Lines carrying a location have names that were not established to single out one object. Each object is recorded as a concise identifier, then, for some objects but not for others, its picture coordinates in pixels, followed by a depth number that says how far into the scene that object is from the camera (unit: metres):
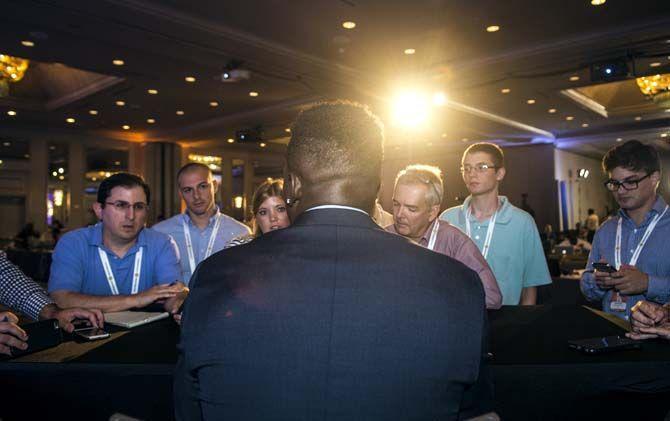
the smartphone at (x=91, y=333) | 1.81
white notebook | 2.03
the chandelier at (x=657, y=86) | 8.41
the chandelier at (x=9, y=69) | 7.71
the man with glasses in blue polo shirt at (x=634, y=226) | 2.48
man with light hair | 2.48
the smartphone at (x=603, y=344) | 1.61
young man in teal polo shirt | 3.04
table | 1.49
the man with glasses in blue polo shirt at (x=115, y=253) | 2.63
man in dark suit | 0.92
